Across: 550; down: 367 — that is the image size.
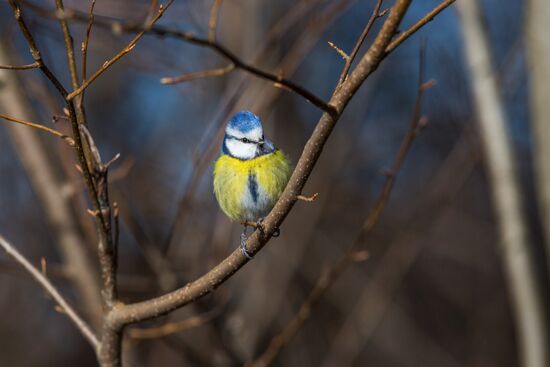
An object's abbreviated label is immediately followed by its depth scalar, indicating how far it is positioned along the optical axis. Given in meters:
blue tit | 4.27
